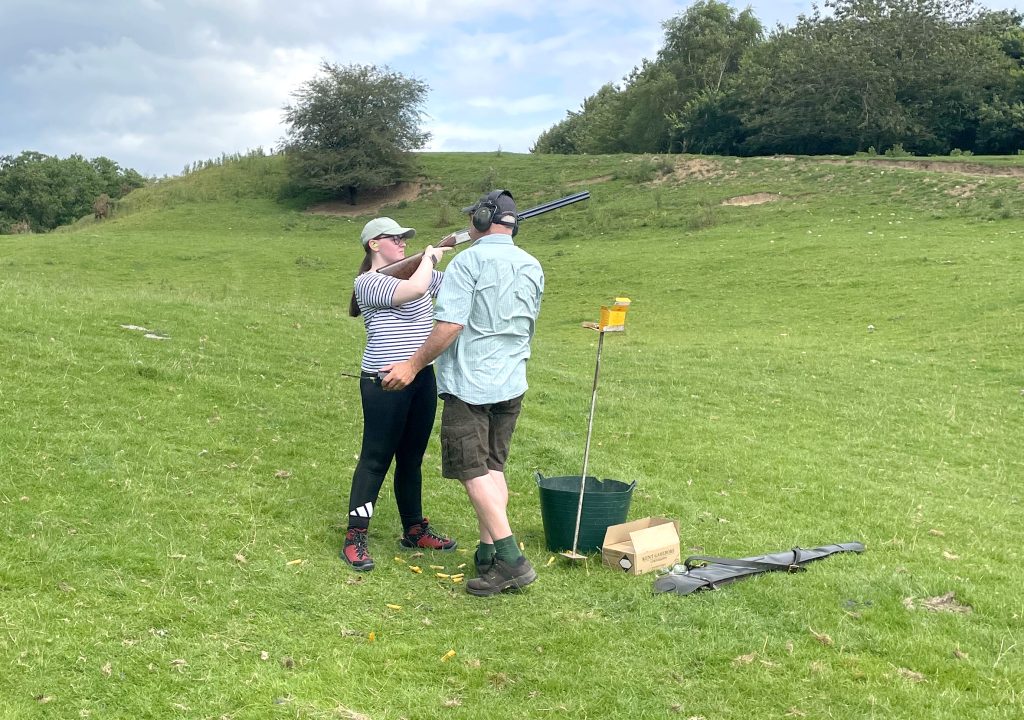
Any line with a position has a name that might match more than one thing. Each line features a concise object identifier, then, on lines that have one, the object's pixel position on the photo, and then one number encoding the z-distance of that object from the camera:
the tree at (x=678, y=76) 66.56
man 5.21
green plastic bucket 6.07
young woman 5.63
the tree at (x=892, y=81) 47.97
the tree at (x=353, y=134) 45.44
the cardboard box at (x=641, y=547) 5.74
